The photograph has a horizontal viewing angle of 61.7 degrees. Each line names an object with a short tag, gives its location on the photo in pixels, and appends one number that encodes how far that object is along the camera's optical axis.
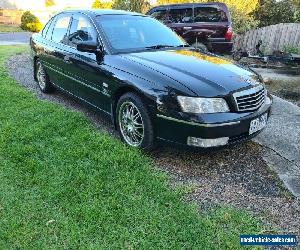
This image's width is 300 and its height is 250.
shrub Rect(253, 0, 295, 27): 12.91
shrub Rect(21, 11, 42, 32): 18.53
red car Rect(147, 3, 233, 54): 7.35
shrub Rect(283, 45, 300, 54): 8.32
